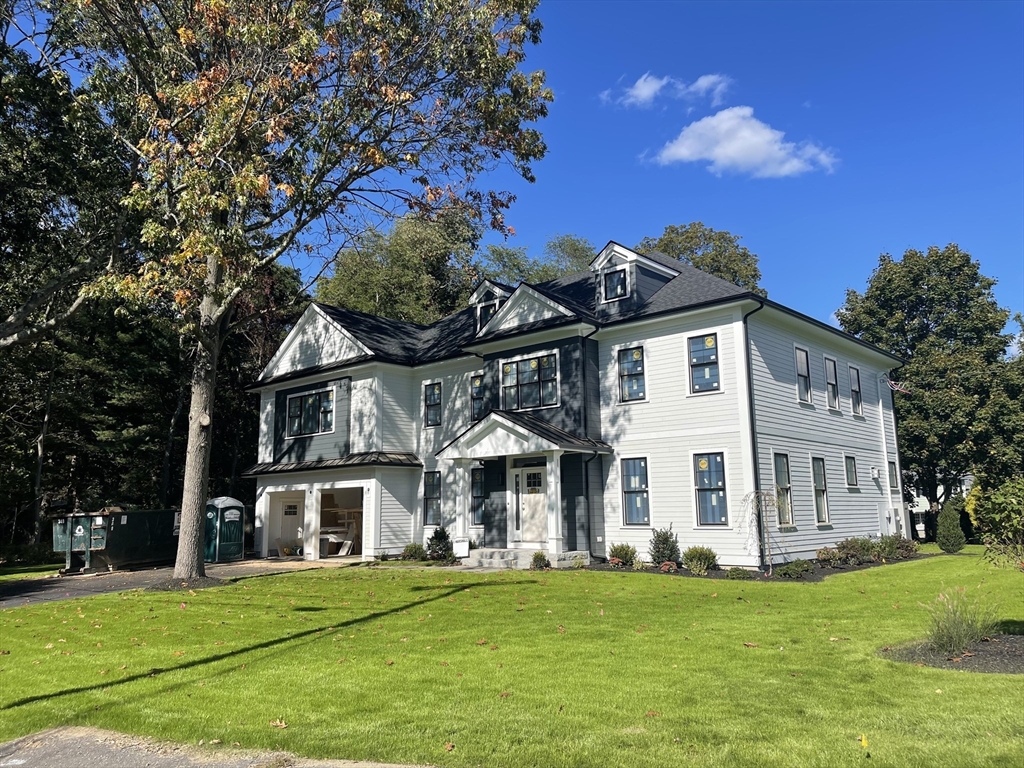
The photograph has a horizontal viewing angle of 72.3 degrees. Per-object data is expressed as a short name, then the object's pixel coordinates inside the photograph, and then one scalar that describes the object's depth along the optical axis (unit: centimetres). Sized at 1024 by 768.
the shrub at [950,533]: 2202
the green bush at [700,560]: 1648
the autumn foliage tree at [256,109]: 1365
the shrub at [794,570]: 1577
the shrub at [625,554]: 1795
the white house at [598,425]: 1769
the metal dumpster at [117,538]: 1966
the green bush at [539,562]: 1805
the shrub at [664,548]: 1745
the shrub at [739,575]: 1572
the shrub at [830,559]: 1791
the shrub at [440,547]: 2161
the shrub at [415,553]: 2200
